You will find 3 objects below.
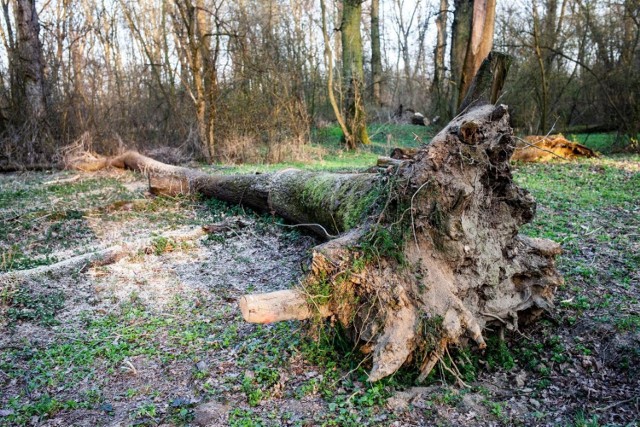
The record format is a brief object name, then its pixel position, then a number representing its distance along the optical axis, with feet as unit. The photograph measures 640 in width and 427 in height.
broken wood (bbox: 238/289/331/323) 10.19
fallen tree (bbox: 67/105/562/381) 11.03
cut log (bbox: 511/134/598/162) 35.12
